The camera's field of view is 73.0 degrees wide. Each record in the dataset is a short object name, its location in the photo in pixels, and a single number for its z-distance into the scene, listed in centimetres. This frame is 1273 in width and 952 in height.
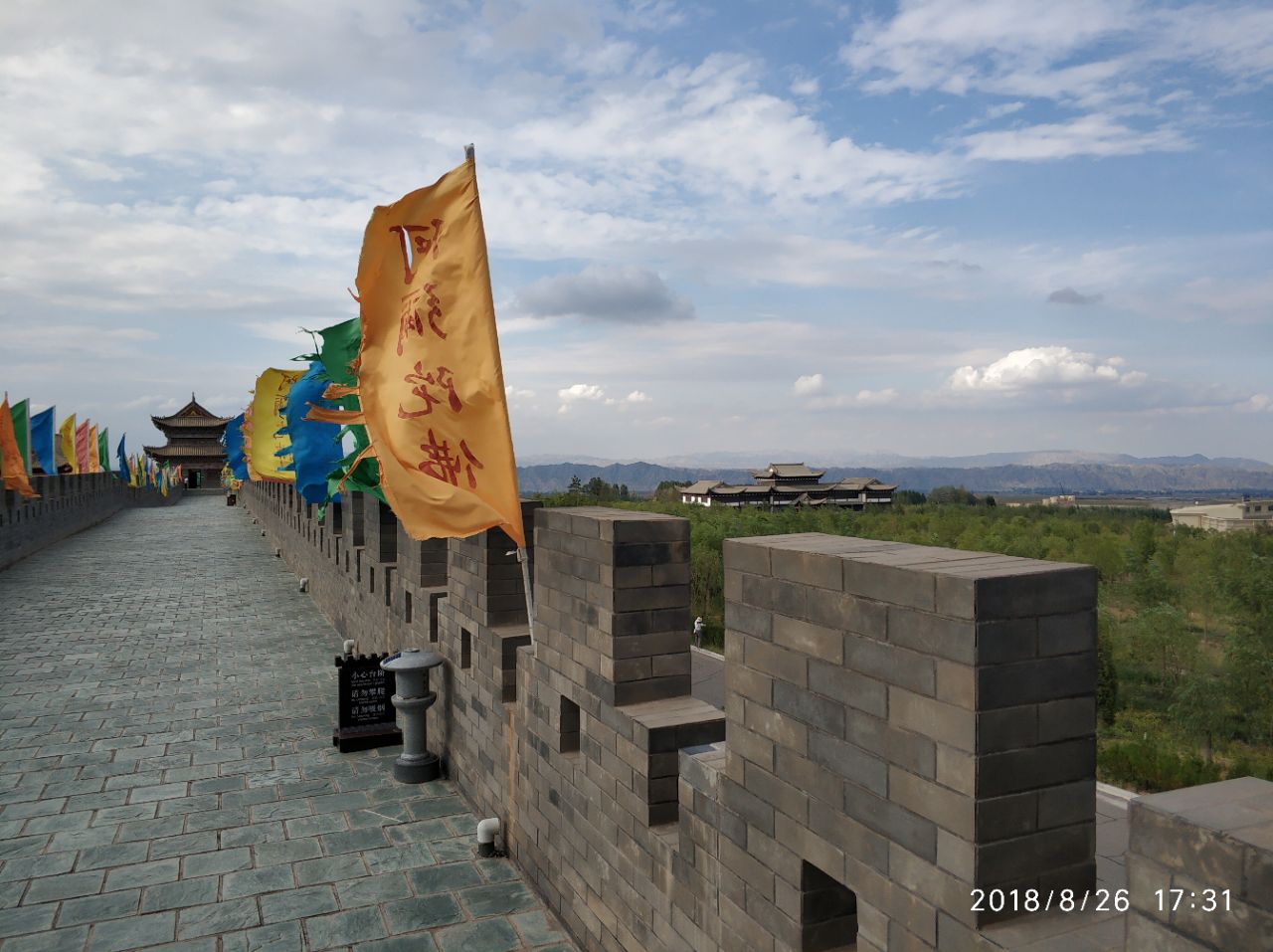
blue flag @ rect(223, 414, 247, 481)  2986
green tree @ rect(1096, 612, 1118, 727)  1477
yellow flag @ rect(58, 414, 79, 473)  3709
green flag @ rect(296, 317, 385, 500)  855
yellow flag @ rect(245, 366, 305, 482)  1503
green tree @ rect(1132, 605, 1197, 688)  1784
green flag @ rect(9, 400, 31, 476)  2280
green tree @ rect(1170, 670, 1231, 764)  1454
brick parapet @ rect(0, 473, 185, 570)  2181
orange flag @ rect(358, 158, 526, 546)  494
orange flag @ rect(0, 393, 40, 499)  2088
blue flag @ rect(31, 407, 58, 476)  2548
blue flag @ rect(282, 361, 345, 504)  1011
